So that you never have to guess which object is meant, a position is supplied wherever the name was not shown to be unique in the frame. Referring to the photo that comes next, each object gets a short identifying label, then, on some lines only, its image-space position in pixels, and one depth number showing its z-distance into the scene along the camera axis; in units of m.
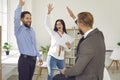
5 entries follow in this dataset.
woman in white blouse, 4.00
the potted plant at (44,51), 5.99
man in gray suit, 2.00
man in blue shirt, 3.10
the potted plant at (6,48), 5.12
